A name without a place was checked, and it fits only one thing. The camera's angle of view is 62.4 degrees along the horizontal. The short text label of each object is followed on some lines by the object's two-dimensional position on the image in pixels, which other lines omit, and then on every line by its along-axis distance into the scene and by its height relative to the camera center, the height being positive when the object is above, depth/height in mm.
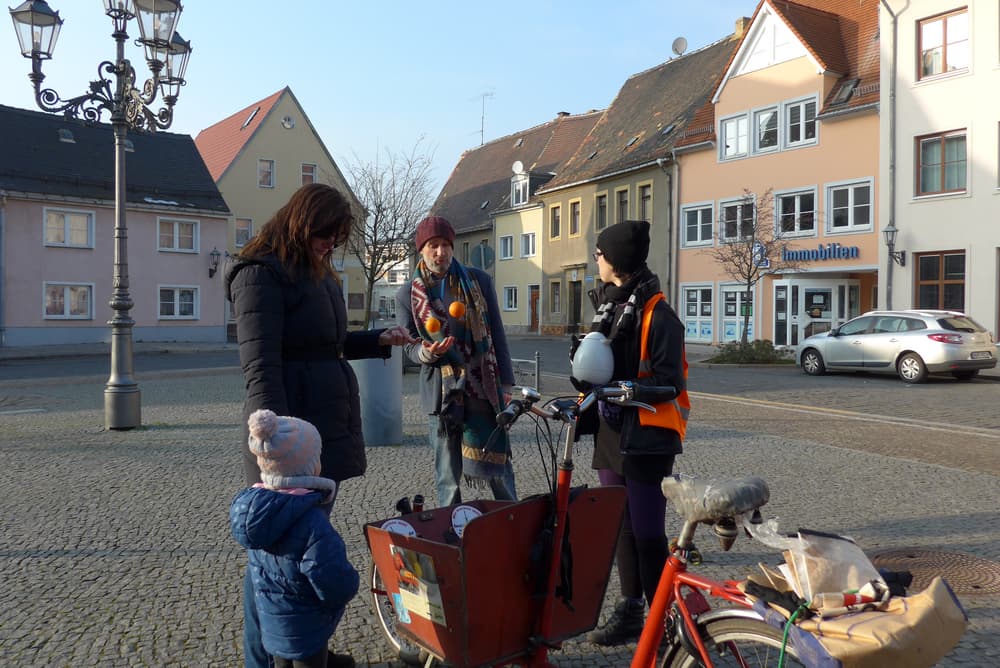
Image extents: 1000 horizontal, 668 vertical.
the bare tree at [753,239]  24641 +2891
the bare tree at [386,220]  22750 +3181
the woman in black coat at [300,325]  3064 +3
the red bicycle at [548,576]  2377 -825
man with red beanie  4074 -226
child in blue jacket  2621 -701
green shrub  22172 -714
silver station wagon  16641 -381
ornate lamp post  9820 +3133
